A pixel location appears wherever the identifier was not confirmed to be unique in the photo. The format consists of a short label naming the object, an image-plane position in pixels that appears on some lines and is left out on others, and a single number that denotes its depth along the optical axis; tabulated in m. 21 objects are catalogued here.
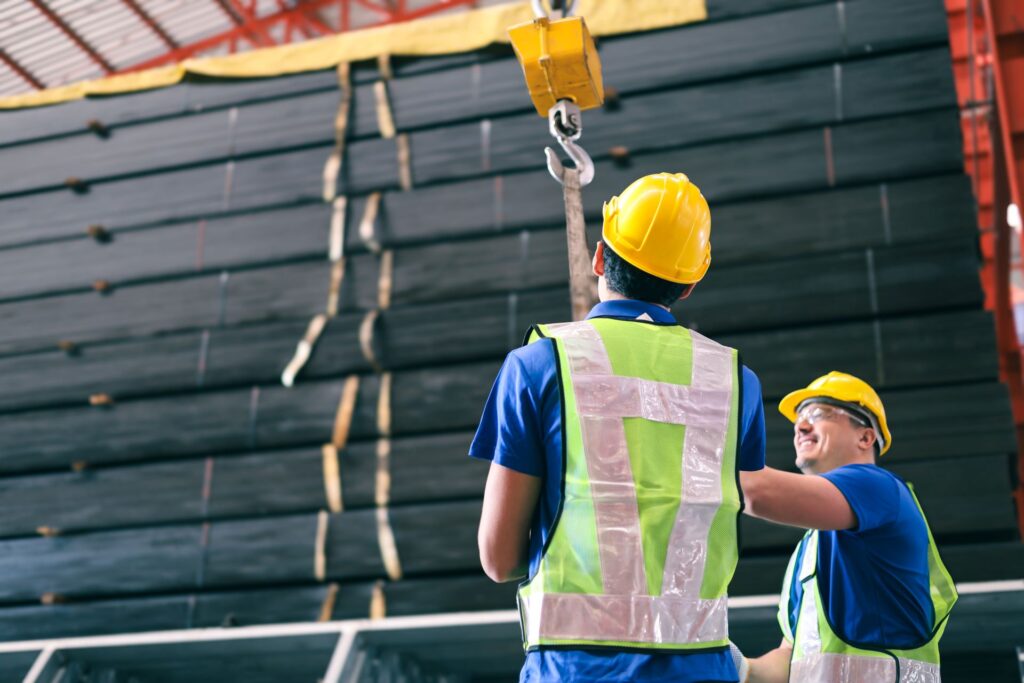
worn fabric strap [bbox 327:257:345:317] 6.41
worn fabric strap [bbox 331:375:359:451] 6.11
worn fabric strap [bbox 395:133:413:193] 6.59
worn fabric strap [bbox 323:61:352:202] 6.71
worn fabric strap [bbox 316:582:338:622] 5.74
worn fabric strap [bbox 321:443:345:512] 5.98
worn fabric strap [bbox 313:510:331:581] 5.84
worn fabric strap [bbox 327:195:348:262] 6.53
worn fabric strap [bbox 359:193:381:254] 6.48
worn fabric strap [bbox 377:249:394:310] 6.36
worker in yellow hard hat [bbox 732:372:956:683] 2.35
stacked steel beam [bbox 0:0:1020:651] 5.47
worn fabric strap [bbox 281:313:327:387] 6.29
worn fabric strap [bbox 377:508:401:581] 5.75
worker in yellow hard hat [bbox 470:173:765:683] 1.67
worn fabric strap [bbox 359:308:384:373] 6.20
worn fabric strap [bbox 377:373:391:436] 6.06
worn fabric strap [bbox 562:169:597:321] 2.29
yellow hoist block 2.68
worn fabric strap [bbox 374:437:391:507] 5.89
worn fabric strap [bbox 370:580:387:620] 5.70
